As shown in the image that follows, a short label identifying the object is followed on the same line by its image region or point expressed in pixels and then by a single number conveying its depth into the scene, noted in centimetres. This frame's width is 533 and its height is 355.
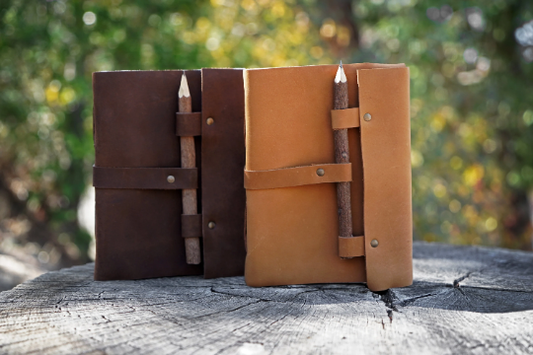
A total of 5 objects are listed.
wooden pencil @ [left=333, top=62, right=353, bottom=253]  90
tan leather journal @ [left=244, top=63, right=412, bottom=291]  90
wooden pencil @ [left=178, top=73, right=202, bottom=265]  94
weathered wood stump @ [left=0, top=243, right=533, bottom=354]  75
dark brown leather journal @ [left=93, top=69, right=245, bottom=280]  95
